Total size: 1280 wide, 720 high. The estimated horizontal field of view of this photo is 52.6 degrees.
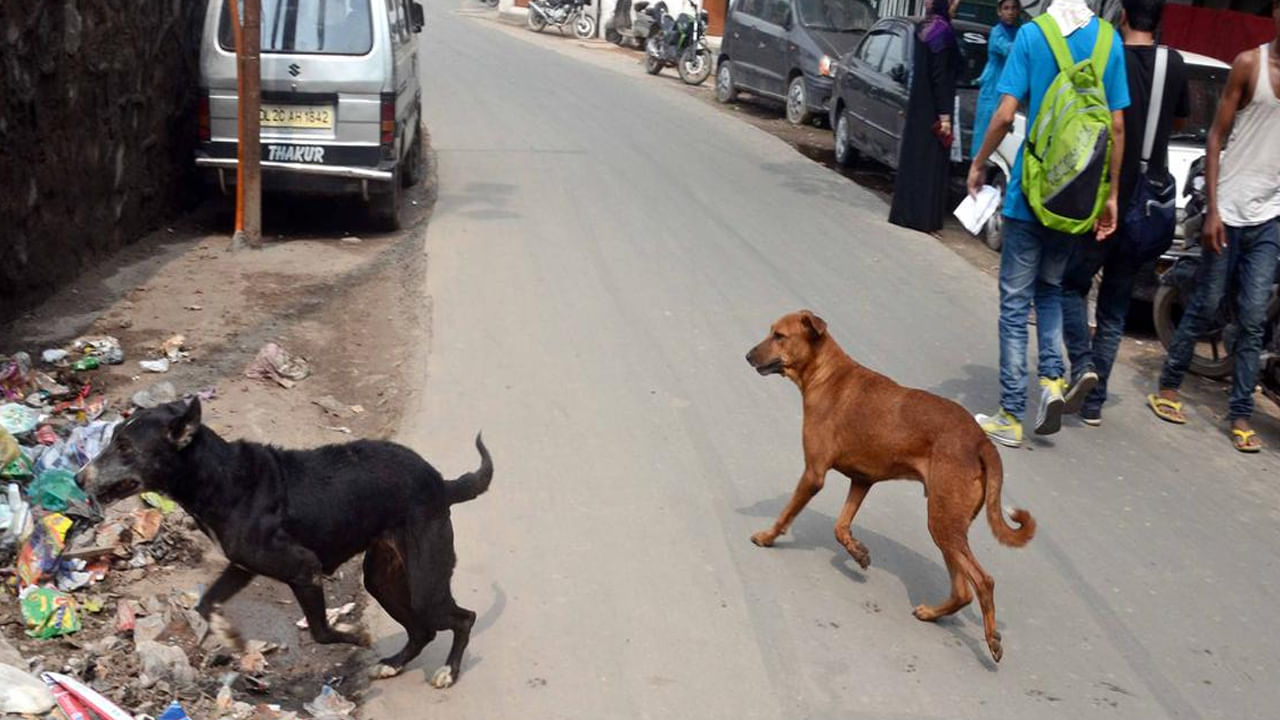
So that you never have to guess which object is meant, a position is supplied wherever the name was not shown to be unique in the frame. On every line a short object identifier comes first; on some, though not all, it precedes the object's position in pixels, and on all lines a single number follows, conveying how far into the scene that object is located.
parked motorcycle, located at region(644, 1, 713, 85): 25.16
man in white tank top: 7.27
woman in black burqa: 12.28
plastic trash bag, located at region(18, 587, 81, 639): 4.56
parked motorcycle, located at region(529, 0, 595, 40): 34.66
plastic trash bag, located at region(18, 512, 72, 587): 4.82
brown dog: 5.00
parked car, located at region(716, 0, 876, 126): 19.42
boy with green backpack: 6.72
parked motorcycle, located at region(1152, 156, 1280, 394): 7.98
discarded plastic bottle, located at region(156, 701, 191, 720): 3.85
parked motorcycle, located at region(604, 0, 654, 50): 32.28
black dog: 4.03
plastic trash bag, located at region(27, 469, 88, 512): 5.27
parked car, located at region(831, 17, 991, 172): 14.26
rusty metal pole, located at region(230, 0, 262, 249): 9.65
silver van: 10.15
